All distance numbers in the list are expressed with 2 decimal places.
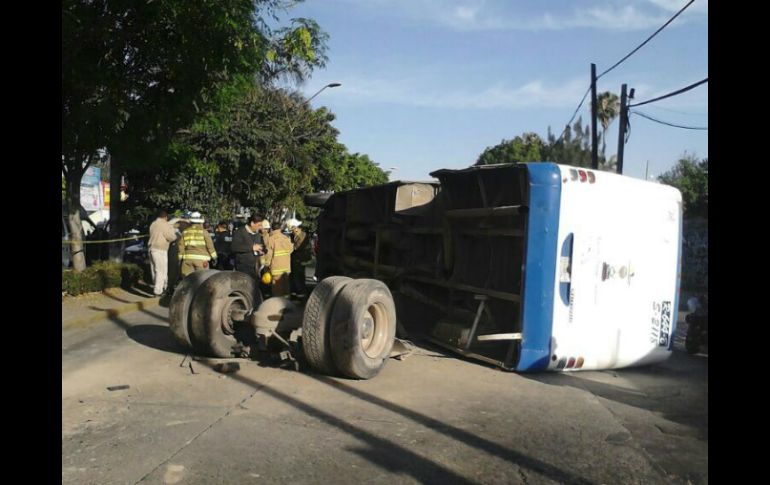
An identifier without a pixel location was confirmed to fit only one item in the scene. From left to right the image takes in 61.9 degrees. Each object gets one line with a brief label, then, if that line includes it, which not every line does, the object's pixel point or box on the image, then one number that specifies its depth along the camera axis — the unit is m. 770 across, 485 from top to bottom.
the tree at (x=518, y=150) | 49.75
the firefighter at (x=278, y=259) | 9.75
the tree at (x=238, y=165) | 17.02
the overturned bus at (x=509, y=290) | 6.48
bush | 11.57
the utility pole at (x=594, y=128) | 21.23
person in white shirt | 12.59
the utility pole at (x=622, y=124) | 19.33
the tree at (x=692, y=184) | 31.88
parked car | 17.50
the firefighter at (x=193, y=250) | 11.04
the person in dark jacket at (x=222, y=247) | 13.53
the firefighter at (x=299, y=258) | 11.23
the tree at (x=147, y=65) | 8.43
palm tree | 36.97
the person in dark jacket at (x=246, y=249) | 10.83
